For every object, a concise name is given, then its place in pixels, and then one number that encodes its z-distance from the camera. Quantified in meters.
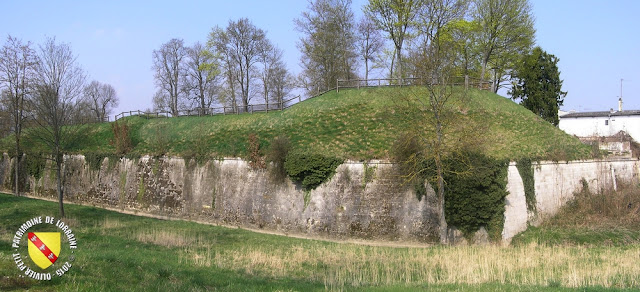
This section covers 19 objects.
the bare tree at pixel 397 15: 36.50
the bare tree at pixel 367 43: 42.59
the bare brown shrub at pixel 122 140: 33.69
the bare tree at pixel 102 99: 79.19
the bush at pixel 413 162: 21.31
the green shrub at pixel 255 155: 26.30
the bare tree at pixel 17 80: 30.69
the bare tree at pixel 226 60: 48.72
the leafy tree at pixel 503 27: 38.44
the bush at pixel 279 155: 25.20
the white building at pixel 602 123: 48.56
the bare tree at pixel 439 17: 36.59
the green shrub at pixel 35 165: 37.19
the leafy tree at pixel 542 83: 40.47
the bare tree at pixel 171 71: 60.00
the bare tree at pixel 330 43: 41.53
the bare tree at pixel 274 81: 52.06
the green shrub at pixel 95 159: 34.28
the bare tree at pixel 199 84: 56.79
